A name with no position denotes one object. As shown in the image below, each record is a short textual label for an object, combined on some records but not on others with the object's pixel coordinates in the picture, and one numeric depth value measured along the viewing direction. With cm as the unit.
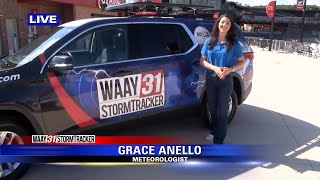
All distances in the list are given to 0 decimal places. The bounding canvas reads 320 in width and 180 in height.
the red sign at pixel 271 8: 3284
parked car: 361
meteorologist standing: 441
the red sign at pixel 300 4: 3834
